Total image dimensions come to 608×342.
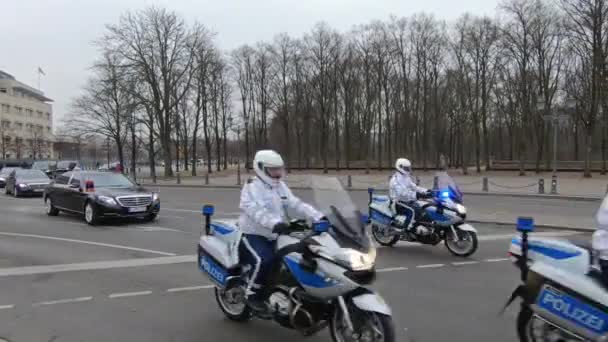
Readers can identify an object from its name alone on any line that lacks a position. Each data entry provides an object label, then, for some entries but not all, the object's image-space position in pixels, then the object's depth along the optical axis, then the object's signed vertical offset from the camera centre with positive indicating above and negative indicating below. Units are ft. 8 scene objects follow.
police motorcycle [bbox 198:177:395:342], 13.09 -3.38
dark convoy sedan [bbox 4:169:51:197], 80.12 -3.77
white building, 305.12 +31.25
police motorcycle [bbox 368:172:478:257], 29.63 -4.09
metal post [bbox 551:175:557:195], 77.38 -5.14
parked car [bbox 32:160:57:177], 146.00 -2.04
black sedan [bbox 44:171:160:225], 44.34 -3.57
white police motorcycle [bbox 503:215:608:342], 12.61 -3.62
